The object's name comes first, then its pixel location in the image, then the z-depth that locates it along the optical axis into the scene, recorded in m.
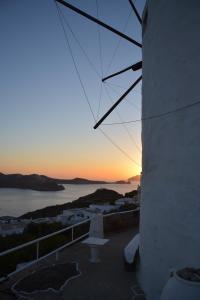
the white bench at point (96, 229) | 8.06
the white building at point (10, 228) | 36.03
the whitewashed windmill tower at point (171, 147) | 4.33
